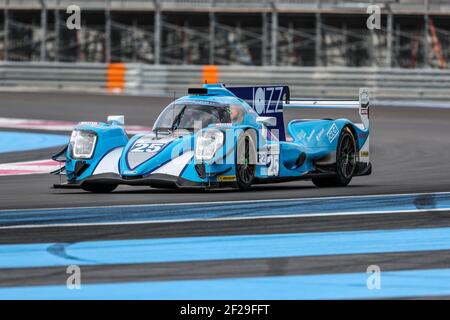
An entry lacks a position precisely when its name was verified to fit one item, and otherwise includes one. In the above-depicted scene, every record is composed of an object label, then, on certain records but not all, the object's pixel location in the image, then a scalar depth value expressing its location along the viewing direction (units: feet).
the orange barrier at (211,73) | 109.40
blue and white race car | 42.34
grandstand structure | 129.29
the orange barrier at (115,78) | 114.01
